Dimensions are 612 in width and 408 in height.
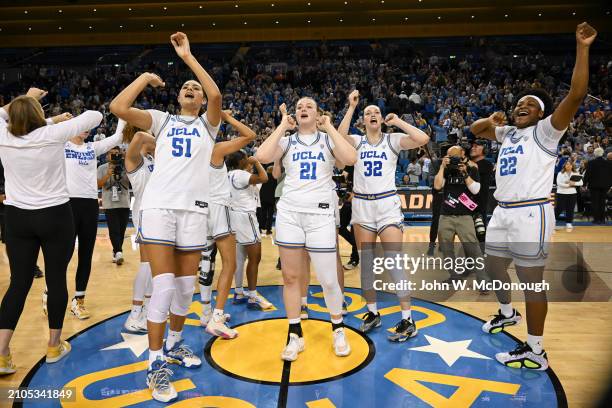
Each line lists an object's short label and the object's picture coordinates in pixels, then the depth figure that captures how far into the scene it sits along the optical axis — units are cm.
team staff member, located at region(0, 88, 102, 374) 330
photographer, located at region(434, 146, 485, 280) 582
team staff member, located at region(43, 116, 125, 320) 457
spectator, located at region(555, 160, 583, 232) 1053
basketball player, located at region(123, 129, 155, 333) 417
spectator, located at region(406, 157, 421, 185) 1324
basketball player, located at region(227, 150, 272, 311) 488
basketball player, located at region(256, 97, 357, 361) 374
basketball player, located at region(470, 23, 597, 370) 357
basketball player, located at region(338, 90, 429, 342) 421
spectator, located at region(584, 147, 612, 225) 1061
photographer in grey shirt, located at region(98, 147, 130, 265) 629
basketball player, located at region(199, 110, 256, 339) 429
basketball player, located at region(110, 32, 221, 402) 318
